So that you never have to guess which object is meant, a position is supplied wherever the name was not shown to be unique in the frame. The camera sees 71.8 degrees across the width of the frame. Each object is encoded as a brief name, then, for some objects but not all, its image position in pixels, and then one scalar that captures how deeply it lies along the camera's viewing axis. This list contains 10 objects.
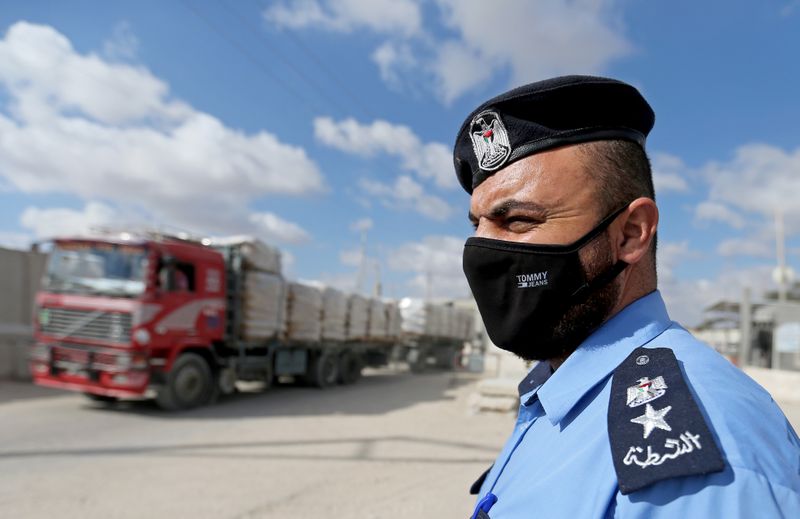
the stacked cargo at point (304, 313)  11.84
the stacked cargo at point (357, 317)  14.27
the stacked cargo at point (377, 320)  15.39
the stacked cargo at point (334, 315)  13.04
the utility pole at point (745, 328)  17.48
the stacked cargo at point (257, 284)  10.28
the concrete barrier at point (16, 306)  11.13
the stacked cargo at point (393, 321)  16.75
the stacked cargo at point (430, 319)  19.45
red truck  8.08
